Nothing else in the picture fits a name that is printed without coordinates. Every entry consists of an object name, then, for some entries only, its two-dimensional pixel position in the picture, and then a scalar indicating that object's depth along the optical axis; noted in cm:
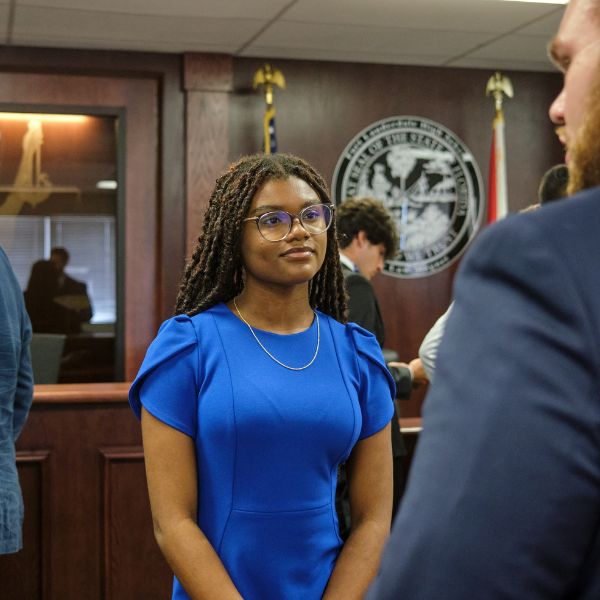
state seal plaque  551
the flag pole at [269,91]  515
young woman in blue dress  152
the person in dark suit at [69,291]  520
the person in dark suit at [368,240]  347
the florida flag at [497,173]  536
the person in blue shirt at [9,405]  252
